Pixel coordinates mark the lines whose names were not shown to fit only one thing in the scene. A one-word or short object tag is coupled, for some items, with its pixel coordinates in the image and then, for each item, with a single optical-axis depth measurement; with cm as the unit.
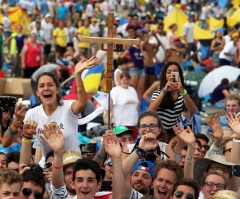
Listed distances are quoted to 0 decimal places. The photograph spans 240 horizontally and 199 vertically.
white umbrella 3184
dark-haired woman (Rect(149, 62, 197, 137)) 1686
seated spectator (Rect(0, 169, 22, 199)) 1166
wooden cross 1477
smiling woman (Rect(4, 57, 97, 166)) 1415
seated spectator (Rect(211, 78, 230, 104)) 3036
